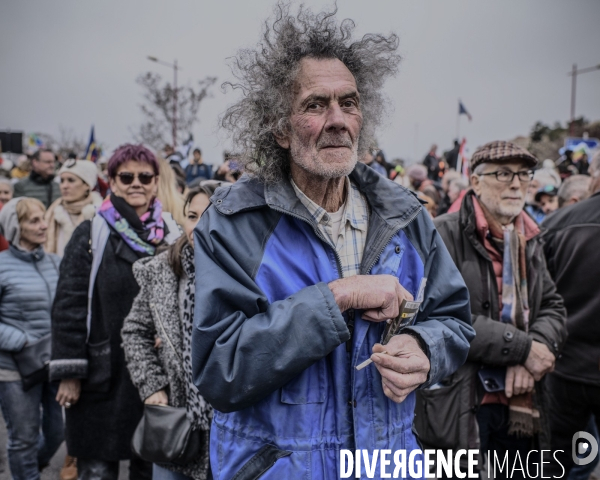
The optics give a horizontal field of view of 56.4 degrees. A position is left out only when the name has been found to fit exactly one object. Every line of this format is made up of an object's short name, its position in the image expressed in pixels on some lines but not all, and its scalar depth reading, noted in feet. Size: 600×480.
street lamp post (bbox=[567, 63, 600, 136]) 110.01
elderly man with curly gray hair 5.74
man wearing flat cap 10.10
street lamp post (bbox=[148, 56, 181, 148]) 75.25
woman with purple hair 10.88
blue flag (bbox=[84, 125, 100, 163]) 33.02
